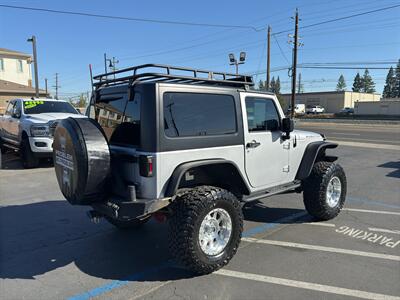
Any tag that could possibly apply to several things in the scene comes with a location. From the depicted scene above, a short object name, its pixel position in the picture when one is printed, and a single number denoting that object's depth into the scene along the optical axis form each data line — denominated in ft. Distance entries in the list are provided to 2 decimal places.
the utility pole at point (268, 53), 112.40
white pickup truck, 30.22
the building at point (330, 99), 283.18
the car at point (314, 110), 241.96
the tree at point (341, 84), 513.04
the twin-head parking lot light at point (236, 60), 75.97
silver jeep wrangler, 11.32
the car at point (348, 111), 219.82
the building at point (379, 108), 202.90
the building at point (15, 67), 139.03
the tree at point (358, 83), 477.36
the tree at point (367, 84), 474.49
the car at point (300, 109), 226.50
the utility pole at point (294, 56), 113.60
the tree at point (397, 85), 414.02
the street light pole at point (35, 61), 90.63
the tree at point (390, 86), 428.56
